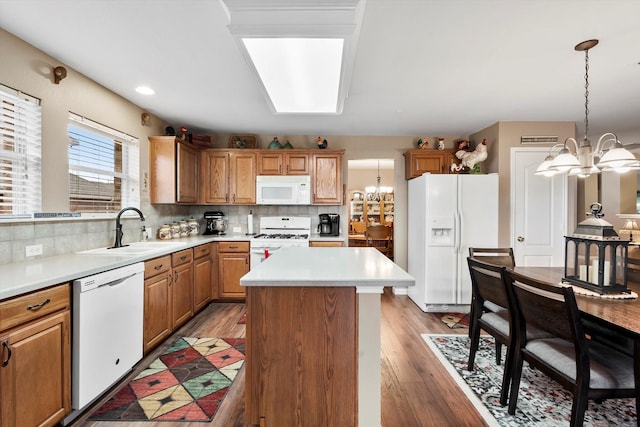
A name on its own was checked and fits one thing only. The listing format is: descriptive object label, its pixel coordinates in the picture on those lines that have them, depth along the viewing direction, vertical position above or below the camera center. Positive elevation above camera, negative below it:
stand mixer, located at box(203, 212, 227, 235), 4.24 -0.16
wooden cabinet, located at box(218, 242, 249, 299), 3.78 -0.76
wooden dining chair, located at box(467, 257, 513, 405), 1.80 -0.77
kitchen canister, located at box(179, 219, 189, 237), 3.82 -0.22
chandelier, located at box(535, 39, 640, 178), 1.85 +0.38
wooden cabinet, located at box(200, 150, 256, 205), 4.09 +0.55
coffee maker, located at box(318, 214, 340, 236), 4.19 -0.18
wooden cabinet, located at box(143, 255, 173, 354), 2.38 -0.81
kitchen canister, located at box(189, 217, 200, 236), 4.01 -0.21
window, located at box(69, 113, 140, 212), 2.43 +0.44
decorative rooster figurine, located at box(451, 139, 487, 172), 3.76 +0.77
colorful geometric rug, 1.78 -1.27
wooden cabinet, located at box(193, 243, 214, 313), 3.31 -0.79
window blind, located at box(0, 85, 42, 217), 1.89 +0.41
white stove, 4.07 -0.23
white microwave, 4.03 +0.35
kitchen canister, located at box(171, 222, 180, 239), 3.64 -0.23
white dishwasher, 1.67 -0.79
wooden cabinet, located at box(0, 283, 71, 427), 1.32 -0.76
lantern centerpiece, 1.74 -0.27
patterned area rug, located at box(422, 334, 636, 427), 1.70 -1.25
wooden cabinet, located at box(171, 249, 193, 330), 2.85 -0.80
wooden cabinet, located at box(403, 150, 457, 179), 4.18 +0.80
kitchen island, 1.53 -0.76
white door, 3.60 +0.04
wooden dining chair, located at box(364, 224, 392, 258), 6.61 -0.54
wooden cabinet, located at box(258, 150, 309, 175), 4.09 +0.74
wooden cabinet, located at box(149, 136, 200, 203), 3.45 +0.54
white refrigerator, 3.52 -0.19
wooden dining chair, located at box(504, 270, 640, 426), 1.34 -0.77
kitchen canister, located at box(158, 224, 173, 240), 3.44 -0.25
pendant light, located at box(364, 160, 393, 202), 8.97 +0.72
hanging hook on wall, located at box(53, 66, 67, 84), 2.16 +1.07
